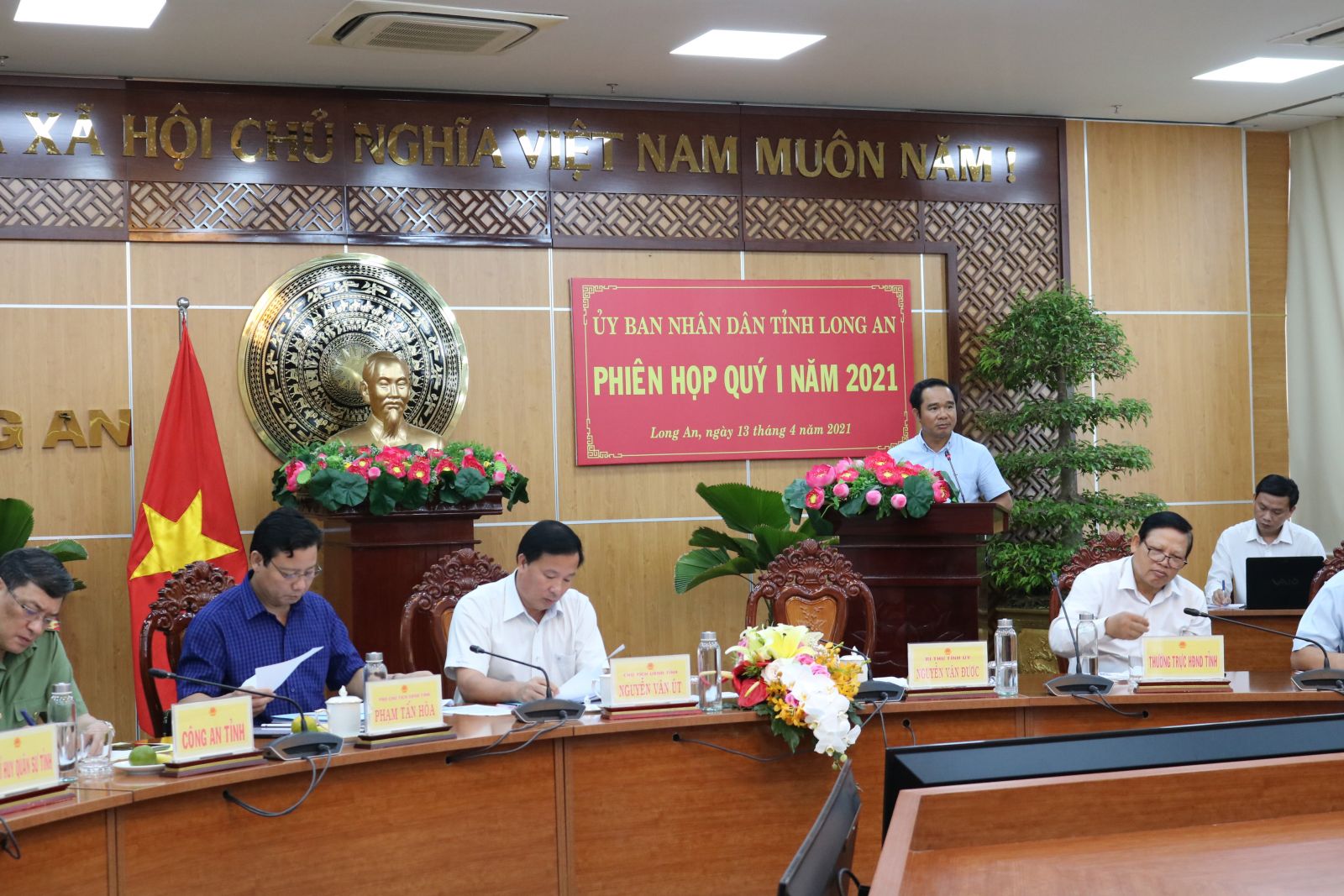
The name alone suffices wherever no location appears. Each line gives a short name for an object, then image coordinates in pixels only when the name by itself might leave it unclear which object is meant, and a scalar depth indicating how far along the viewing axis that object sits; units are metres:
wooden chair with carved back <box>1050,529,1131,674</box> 4.88
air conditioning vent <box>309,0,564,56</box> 5.43
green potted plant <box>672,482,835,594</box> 6.39
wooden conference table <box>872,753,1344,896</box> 1.87
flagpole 6.21
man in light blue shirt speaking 6.38
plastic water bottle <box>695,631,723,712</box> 3.64
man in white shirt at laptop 6.43
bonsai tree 6.81
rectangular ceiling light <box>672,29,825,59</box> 6.05
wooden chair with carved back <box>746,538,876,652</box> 4.67
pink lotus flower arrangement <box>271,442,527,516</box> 5.73
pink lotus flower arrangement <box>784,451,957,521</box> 5.40
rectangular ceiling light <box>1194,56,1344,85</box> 6.71
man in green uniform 3.21
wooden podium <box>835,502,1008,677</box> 5.50
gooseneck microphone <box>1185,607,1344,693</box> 3.95
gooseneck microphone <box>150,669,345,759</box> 3.08
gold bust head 6.18
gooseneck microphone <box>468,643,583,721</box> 3.48
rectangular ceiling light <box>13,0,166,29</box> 5.33
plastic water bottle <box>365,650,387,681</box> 3.52
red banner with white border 6.90
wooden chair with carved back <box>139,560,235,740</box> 3.93
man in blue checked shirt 3.66
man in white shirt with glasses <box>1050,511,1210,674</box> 4.28
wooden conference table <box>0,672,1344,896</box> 2.83
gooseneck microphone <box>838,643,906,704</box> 3.71
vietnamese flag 5.89
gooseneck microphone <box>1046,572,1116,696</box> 3.86
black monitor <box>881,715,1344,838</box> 2.12
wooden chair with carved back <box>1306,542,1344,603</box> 5.28
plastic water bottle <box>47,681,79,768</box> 2.95
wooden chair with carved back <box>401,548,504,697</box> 4.42
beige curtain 7.79
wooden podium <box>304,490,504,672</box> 5.82
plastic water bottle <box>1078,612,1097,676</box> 4.06
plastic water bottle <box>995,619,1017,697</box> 3.89
